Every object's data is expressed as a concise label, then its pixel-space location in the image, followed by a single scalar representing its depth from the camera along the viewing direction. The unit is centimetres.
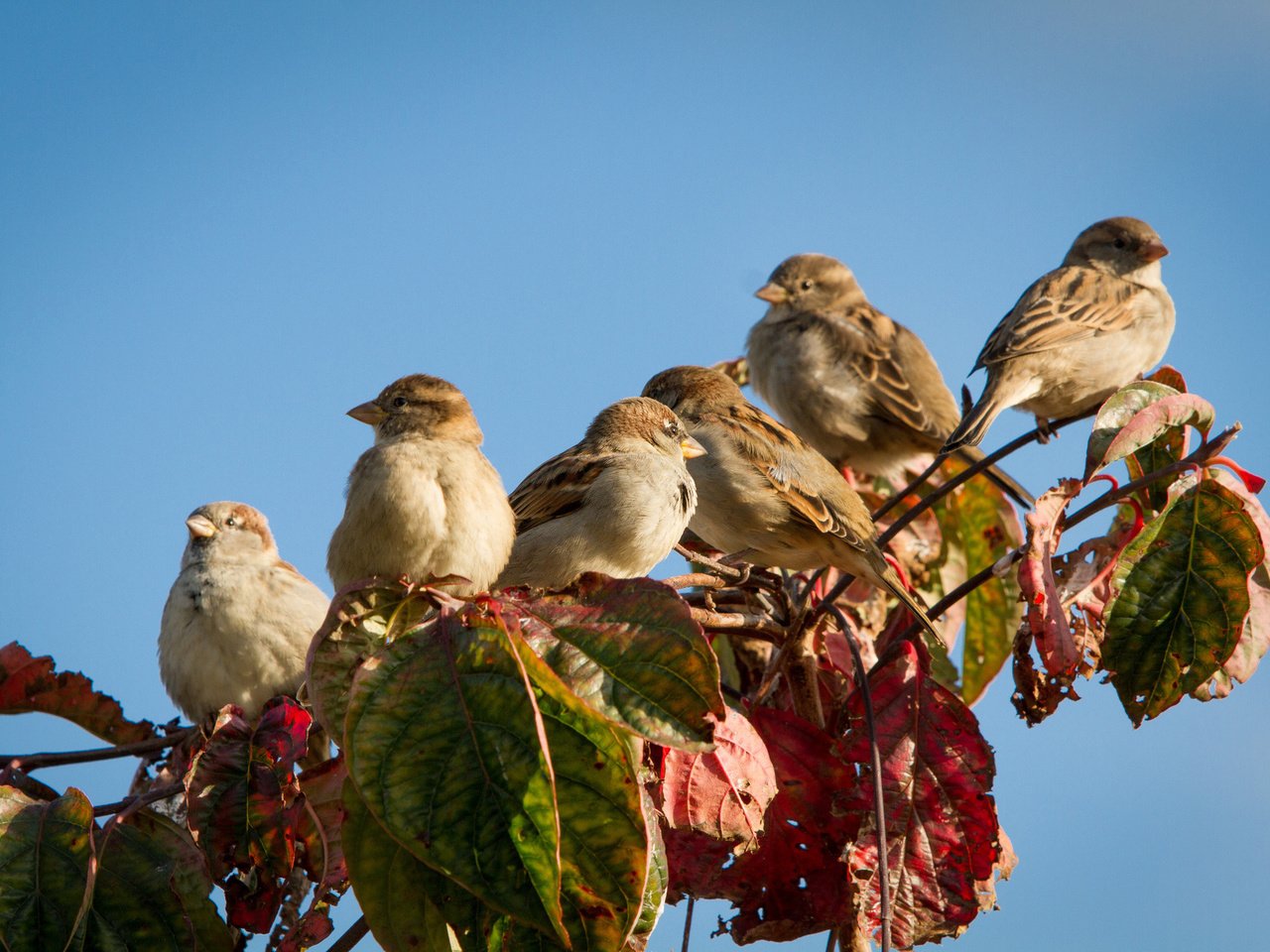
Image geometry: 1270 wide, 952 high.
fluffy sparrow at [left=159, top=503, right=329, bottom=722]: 763
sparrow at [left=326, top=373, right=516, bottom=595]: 540
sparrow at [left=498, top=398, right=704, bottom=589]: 597
